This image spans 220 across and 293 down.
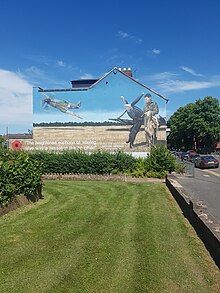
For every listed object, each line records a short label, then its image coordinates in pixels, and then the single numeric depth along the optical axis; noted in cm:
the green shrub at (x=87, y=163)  1688
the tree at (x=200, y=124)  4668
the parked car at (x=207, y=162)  2389
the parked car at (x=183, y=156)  3309
